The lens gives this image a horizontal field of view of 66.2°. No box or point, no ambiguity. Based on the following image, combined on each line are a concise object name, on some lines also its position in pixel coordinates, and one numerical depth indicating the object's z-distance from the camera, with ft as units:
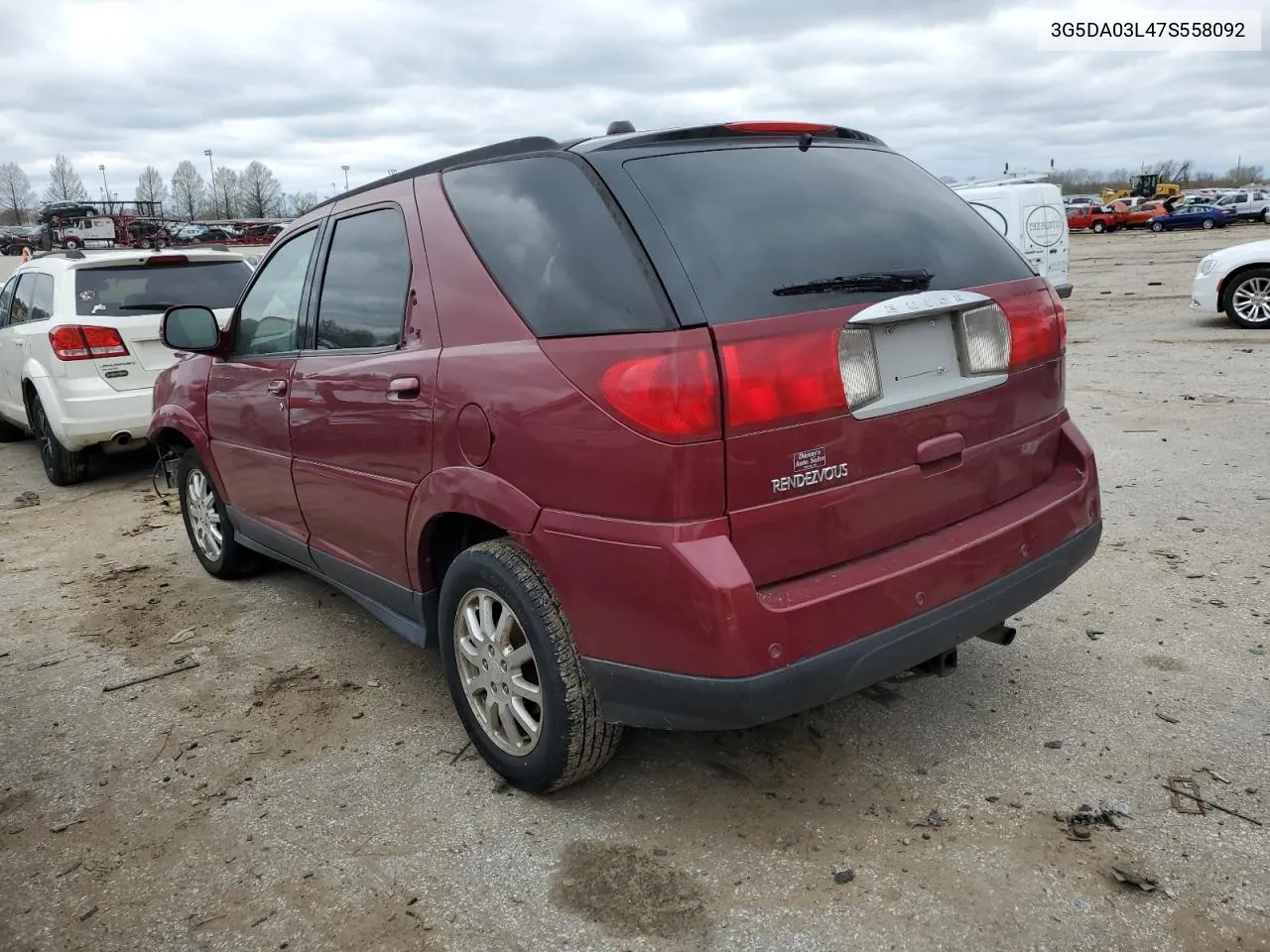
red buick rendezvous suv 7.50
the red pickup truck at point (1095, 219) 156.15
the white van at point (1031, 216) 47.21
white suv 23.04
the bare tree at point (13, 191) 376.99
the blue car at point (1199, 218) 146.00
